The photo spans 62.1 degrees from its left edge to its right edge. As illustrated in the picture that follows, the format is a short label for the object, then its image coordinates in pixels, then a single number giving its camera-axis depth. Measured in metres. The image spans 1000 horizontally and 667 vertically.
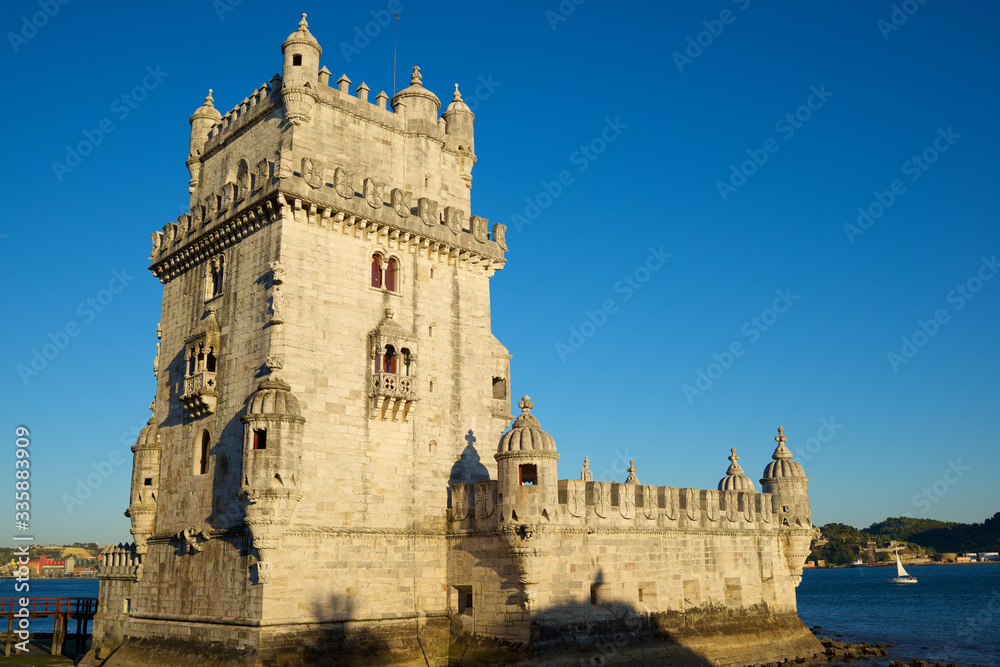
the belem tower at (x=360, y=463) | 28.25
